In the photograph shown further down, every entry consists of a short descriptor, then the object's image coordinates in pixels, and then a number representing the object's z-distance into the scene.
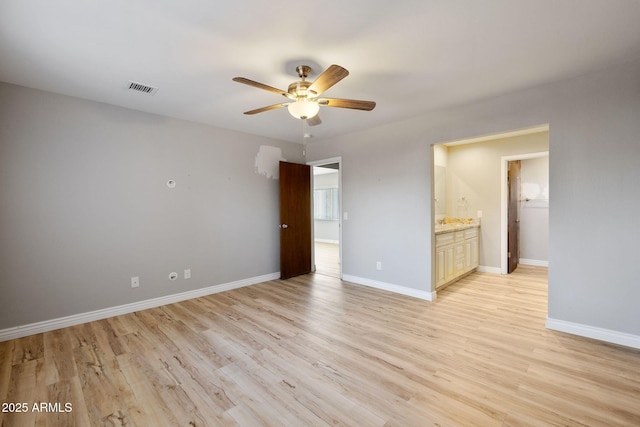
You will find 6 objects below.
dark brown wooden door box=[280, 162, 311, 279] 4.75
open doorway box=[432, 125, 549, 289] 4.80
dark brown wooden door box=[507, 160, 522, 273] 4.97
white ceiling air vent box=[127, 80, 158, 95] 2.67
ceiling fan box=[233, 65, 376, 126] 2.17
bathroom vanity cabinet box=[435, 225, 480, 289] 3.91
